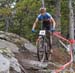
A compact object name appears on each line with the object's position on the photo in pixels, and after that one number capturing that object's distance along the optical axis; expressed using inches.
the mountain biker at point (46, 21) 436.8
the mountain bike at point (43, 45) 449.1
